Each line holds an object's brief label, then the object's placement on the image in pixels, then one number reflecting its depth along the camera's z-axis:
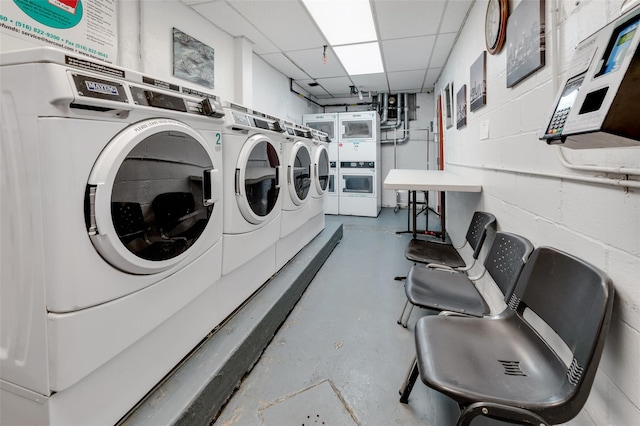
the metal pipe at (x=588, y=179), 0.83
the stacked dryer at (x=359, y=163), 6.00
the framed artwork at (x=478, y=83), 2.42
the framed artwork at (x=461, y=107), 3.20
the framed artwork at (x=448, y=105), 4.26
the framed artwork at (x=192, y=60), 2.95
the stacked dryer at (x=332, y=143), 6.13
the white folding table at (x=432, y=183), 2.40
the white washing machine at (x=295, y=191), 2.65
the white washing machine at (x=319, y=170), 3.45
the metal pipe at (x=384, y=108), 6.81
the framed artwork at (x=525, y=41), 1.41
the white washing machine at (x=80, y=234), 0.92
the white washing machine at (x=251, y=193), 1.78
